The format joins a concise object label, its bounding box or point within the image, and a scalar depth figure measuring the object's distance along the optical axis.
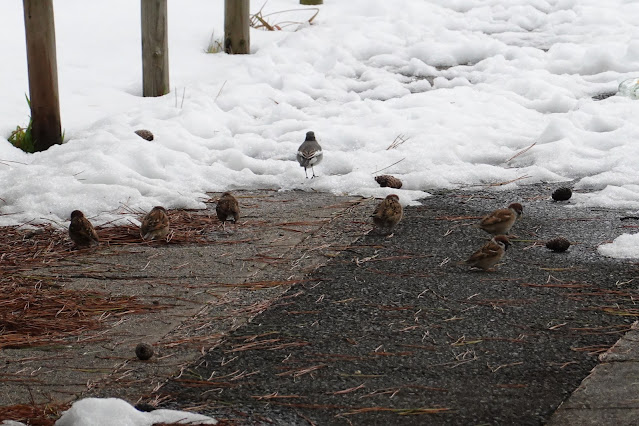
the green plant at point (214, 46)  22.31
